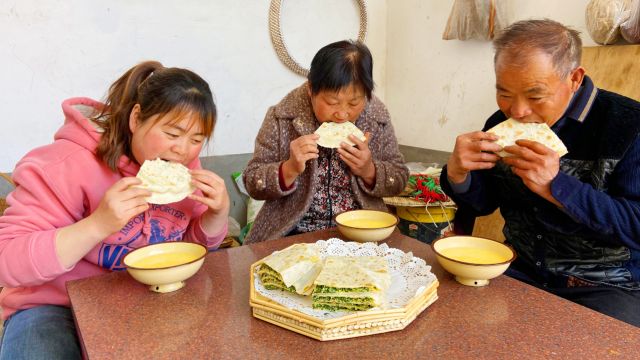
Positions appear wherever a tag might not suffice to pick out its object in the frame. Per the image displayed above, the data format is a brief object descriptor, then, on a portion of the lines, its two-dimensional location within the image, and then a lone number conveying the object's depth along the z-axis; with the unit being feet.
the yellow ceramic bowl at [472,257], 3.86
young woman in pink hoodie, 4.02
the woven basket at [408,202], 9.61
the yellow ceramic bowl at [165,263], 3.81
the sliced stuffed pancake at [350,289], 3.27
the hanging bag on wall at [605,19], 7.33
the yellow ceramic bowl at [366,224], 4.94
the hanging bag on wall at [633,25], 7.16
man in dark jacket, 4.58
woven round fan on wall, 11.90
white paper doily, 3.37
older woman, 6.64
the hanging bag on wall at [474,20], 9.90
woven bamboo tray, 3.15
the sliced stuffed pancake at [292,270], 3.54
